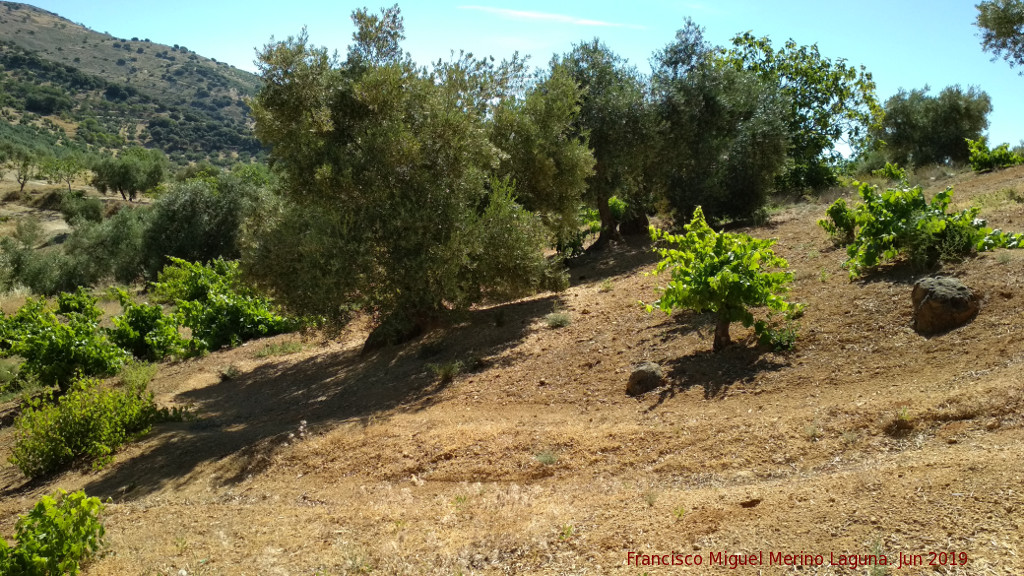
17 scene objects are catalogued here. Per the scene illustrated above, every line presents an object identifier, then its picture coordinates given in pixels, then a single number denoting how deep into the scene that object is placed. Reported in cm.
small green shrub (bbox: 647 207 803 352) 721
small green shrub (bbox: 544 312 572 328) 1061
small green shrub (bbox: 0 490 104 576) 447
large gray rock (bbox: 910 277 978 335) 672
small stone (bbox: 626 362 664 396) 742
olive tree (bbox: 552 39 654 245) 1627
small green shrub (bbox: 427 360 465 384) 935
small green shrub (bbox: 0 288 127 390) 1140
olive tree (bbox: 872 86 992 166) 2610
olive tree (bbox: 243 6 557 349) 1002
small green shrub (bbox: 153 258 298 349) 1580
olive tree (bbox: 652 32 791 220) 1747
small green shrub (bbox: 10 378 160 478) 811
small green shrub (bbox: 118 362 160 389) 986
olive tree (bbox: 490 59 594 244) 1323
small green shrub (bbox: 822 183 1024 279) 800
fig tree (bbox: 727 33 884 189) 2512
